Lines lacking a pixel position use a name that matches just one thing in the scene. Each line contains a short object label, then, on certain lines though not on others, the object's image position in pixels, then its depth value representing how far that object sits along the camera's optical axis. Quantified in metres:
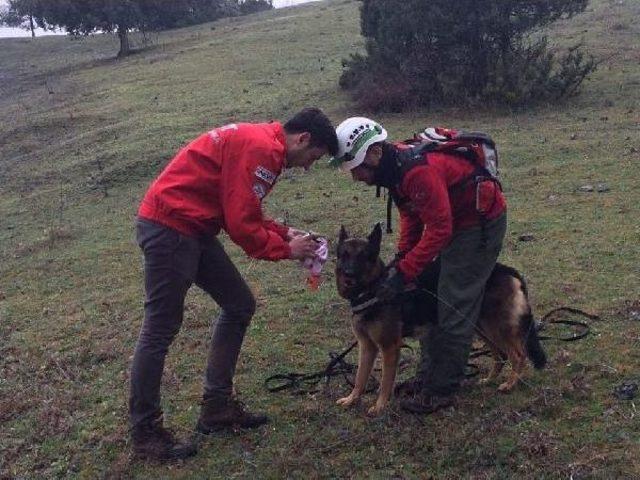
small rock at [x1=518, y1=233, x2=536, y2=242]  8.92
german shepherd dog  5.05
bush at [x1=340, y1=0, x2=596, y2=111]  16.30
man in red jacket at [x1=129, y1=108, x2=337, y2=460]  4.32
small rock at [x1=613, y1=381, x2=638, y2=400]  4.96
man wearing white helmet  4.56
